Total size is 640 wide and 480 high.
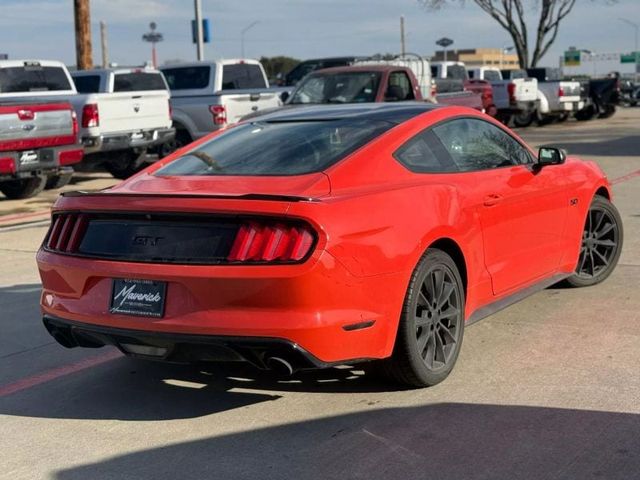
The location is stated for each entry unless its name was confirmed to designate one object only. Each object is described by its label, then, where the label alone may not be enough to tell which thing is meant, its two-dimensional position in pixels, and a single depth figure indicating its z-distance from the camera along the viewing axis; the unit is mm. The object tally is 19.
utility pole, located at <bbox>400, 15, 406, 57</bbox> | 90062
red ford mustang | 4449
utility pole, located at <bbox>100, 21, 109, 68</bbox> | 53678
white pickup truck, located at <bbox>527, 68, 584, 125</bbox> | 31575
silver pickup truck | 18391
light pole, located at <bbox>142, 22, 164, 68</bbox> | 66000
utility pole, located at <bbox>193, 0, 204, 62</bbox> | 29531
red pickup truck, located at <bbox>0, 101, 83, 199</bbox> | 13336
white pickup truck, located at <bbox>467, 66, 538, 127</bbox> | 29188
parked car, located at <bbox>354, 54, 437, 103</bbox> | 20933
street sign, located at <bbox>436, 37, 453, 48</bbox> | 68250
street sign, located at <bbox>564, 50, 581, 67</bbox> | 97438
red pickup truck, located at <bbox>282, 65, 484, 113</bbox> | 16094
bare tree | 46250
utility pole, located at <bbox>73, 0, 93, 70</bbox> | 24375
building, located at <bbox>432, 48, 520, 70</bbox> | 122706
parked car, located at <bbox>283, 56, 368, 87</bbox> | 22000
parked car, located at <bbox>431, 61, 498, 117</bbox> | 21922
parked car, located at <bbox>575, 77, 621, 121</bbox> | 35375
